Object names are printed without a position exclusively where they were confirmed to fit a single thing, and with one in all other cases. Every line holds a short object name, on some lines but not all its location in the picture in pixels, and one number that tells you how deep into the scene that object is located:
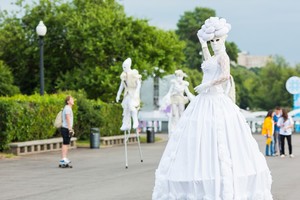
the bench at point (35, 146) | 23.94
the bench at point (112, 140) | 31.03
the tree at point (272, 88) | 93.31
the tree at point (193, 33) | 91.69
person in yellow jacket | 23.81
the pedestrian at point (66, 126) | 19.06
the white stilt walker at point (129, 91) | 19.80
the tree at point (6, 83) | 36.25
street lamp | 27.01
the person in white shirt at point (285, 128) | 23.34
